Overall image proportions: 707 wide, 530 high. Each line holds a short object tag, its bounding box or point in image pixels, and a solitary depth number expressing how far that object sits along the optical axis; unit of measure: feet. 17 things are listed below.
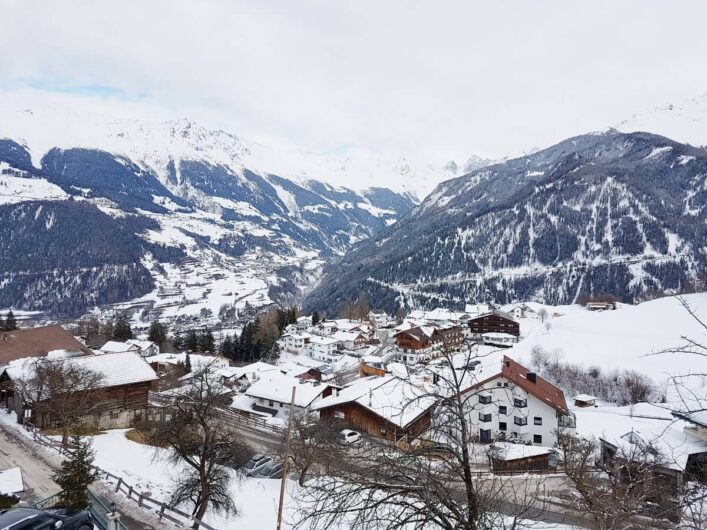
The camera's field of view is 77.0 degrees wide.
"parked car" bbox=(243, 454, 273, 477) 96.92
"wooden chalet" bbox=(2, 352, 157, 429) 109.50
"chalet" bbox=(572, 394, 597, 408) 183.21
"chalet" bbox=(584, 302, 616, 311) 410.62
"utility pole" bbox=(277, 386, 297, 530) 43.96
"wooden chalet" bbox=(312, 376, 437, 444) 134.92
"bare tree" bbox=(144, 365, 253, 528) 59.72
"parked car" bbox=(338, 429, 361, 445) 121.19
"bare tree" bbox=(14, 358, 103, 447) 98.37
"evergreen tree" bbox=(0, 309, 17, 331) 231.42
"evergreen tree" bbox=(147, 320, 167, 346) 303.07
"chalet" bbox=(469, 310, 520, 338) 347.56
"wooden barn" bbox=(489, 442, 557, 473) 109.29
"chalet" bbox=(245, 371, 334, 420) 156.97
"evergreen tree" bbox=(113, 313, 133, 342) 288.43
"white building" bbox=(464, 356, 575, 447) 136.87
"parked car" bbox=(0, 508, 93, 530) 33.82
